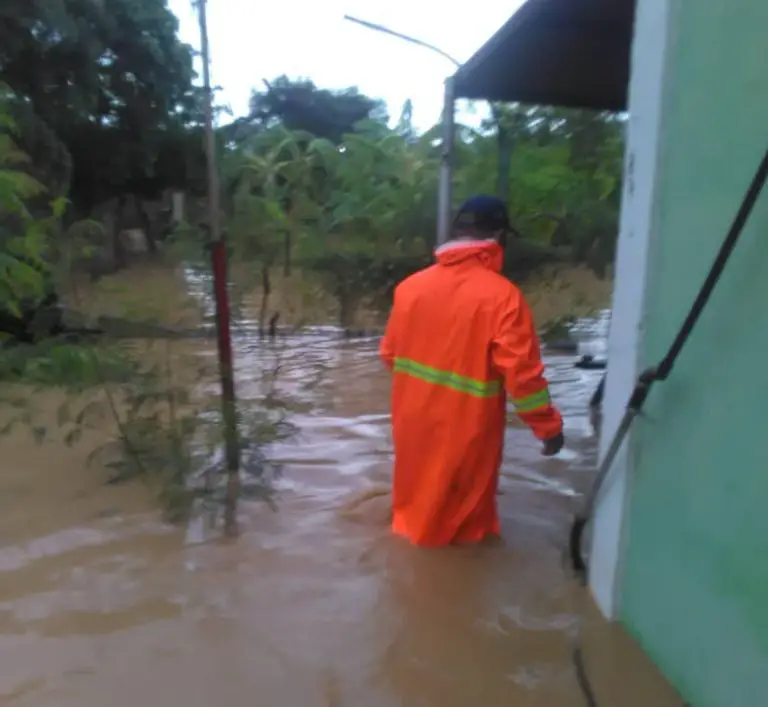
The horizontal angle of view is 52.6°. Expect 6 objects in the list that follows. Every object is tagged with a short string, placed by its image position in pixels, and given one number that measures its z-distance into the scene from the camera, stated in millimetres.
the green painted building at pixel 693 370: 2199
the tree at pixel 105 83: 12664
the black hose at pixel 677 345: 2088
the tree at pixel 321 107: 27269
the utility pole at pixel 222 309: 4043
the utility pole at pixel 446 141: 5383
